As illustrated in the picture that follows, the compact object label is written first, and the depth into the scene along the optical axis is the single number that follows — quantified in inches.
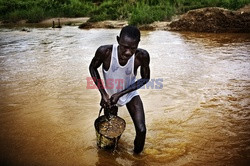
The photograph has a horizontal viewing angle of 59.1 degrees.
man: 83.2
